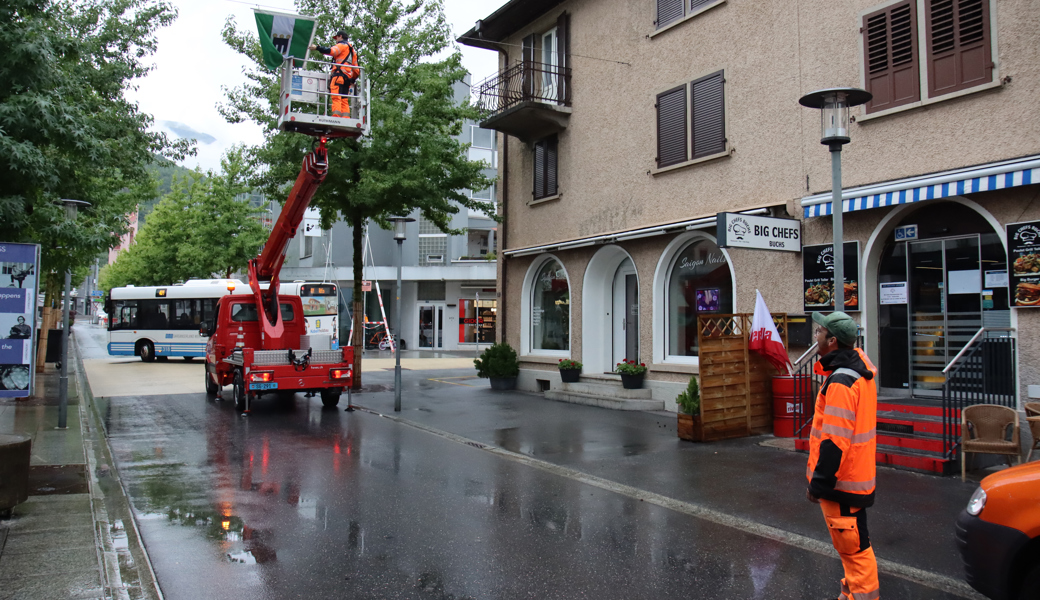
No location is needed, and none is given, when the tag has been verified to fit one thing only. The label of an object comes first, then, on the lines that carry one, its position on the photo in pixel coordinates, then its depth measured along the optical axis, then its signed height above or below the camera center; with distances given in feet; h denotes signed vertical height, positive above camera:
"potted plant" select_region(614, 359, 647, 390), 45.62 -3.09
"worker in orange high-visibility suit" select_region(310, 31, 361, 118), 38.33 +13.07
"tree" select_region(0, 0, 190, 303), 26.89 +8.49
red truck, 42.86 -1.12
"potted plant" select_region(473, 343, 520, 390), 56.70 -3.24
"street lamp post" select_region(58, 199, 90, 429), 35.29 -2.16
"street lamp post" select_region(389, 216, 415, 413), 45.03 +5.21
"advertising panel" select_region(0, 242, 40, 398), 29.19 +0.17
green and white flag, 40.65 +16.23
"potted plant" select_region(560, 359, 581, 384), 50.95 -3.24
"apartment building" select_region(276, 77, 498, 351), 122.83 +8.32
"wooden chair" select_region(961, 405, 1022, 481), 23.72 -3.58
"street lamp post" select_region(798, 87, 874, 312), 23.67 +6.62
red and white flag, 33.42 -0.58
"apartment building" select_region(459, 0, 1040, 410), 29.14 +8.02
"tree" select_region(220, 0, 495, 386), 51.06 +14.19
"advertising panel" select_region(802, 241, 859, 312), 33.71 +2.23
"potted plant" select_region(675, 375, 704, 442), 33.19 -4.13
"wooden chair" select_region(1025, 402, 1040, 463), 22.67 -3.12
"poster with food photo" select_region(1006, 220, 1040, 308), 27.20 +2.27
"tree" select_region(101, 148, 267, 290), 112.68 +15.06
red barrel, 32.99 -3.42
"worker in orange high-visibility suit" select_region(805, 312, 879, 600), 13.00 -2.53
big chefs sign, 30.76 +4.13
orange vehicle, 12.06 -3.61
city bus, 90.58 +0.79
